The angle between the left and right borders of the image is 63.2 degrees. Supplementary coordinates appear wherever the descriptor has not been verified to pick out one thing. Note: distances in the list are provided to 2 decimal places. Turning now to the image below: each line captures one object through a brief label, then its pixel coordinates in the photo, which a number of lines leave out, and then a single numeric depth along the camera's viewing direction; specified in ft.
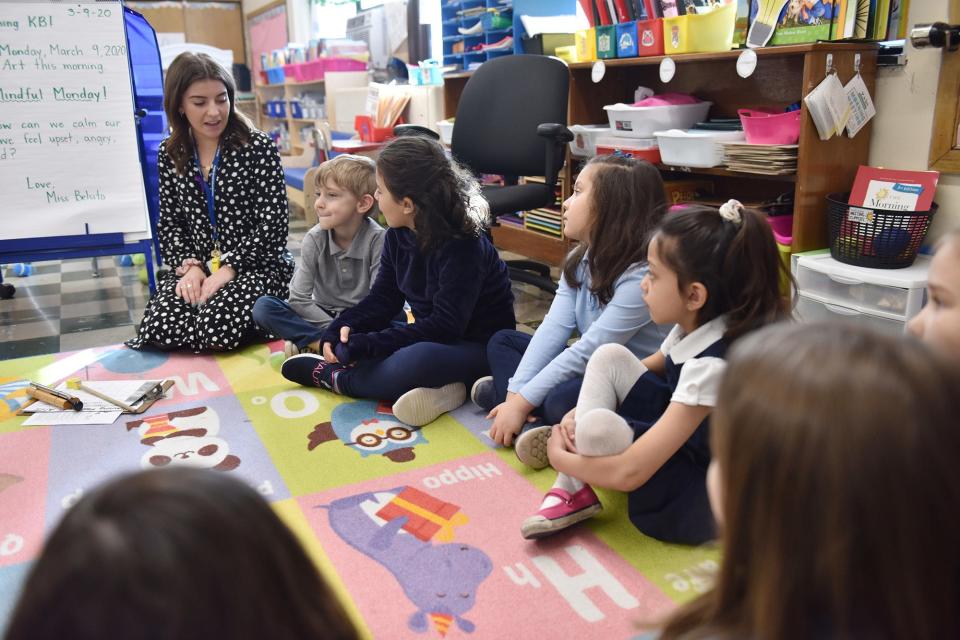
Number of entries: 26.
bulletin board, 21.22
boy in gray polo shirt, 6.87
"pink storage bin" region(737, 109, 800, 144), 6.61
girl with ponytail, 3.84
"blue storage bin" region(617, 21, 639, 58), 8.20
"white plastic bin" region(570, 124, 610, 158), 8.79
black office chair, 8.20
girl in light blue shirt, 4.98
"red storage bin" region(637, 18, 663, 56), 7.91
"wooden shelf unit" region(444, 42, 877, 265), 6.52
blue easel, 8.26
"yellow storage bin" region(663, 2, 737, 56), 7.31
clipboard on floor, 5.92
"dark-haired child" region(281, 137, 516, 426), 5.76
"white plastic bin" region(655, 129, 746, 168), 7.22
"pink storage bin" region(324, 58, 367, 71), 15.76
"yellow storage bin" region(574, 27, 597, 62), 8.74
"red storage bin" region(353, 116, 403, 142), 11.87
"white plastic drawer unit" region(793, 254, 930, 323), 5.90
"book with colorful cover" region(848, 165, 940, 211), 6.26
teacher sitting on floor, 7.32
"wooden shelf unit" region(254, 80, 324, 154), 19.22
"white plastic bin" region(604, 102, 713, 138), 7.99
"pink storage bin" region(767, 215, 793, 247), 7.00
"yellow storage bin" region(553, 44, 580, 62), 9.42
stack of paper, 6.64
